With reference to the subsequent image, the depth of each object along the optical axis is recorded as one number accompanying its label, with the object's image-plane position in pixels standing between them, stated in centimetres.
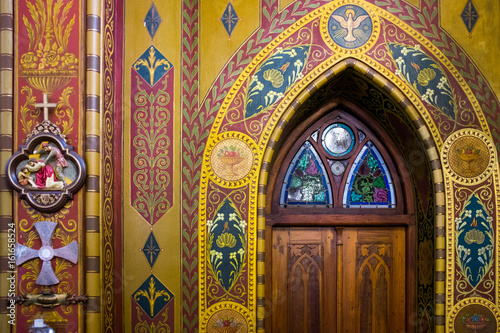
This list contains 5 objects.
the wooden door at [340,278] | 489
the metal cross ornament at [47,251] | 358
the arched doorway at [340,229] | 487
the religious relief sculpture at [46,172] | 359
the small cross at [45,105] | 358
